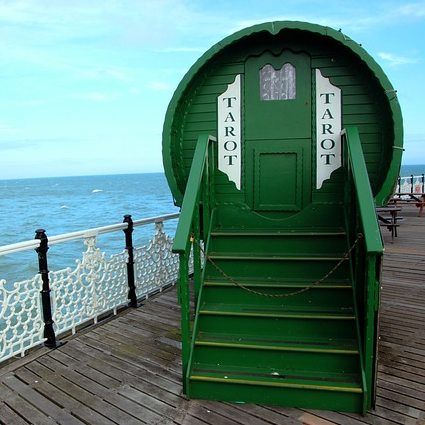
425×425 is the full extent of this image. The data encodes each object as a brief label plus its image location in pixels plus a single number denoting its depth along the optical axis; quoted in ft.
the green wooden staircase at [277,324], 11.25
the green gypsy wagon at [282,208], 11.44
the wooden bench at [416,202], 51.10
